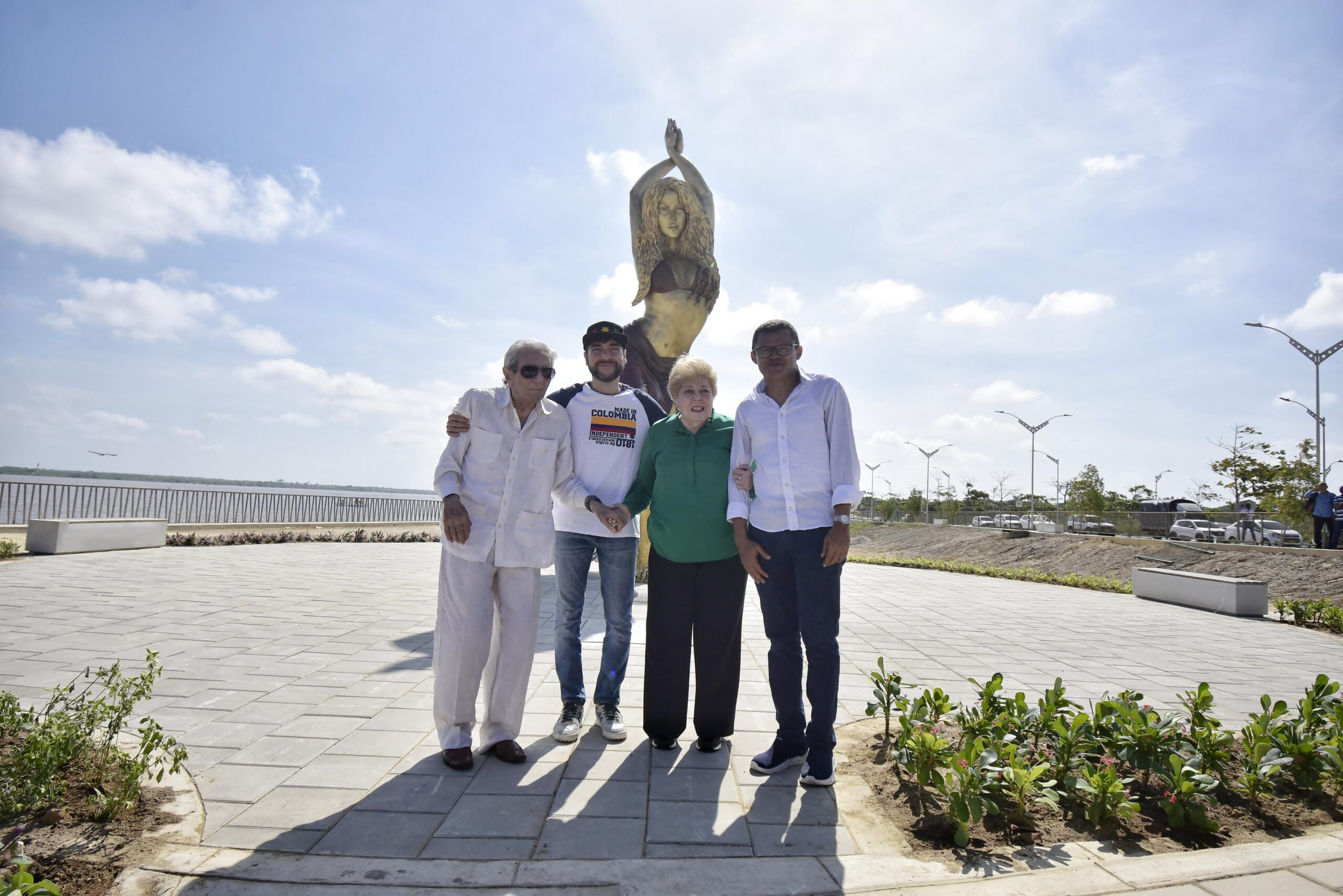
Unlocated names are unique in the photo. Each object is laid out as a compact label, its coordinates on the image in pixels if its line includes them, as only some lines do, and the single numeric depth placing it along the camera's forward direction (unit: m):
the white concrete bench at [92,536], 10.30
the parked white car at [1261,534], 22.61
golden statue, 8.14
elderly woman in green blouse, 3.19
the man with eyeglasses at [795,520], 2.90
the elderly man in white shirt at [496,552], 3.06
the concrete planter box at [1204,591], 8.95
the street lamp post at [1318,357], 19.12
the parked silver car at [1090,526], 35.31
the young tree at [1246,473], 23.36
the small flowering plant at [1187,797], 2.46
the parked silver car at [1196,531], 29.31
